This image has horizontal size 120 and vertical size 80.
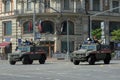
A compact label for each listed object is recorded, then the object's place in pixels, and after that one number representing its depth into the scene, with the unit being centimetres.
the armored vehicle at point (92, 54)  3800
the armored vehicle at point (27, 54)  4178
